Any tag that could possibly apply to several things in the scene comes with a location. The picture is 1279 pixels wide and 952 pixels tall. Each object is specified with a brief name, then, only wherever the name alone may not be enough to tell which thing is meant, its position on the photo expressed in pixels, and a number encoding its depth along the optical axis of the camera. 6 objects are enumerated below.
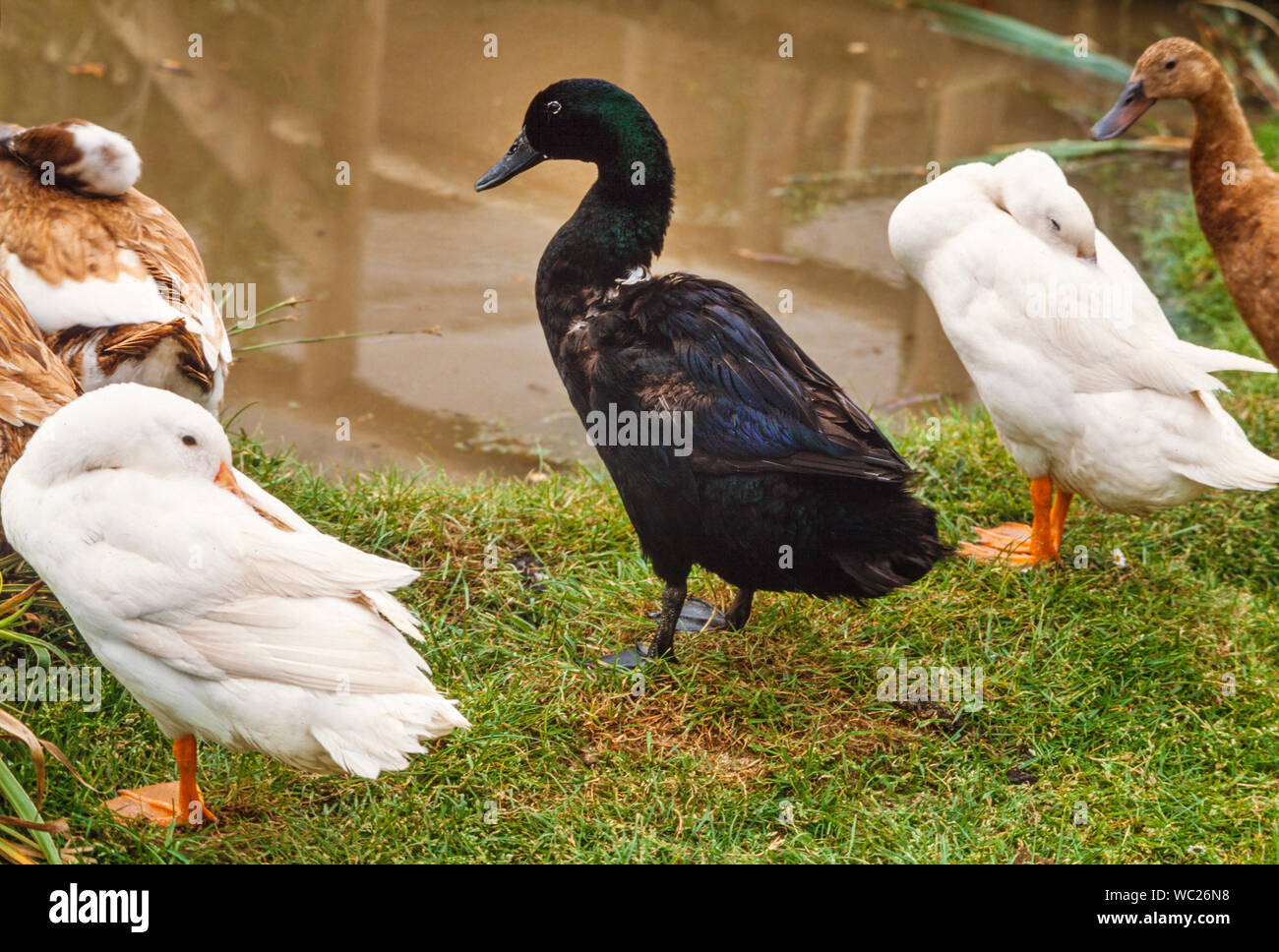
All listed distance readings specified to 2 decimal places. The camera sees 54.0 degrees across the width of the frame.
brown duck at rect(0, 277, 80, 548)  2.80
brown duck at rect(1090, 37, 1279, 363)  4.07
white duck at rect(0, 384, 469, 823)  2.35
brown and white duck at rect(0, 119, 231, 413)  3.14
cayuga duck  2.81
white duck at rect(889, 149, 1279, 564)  3.30
